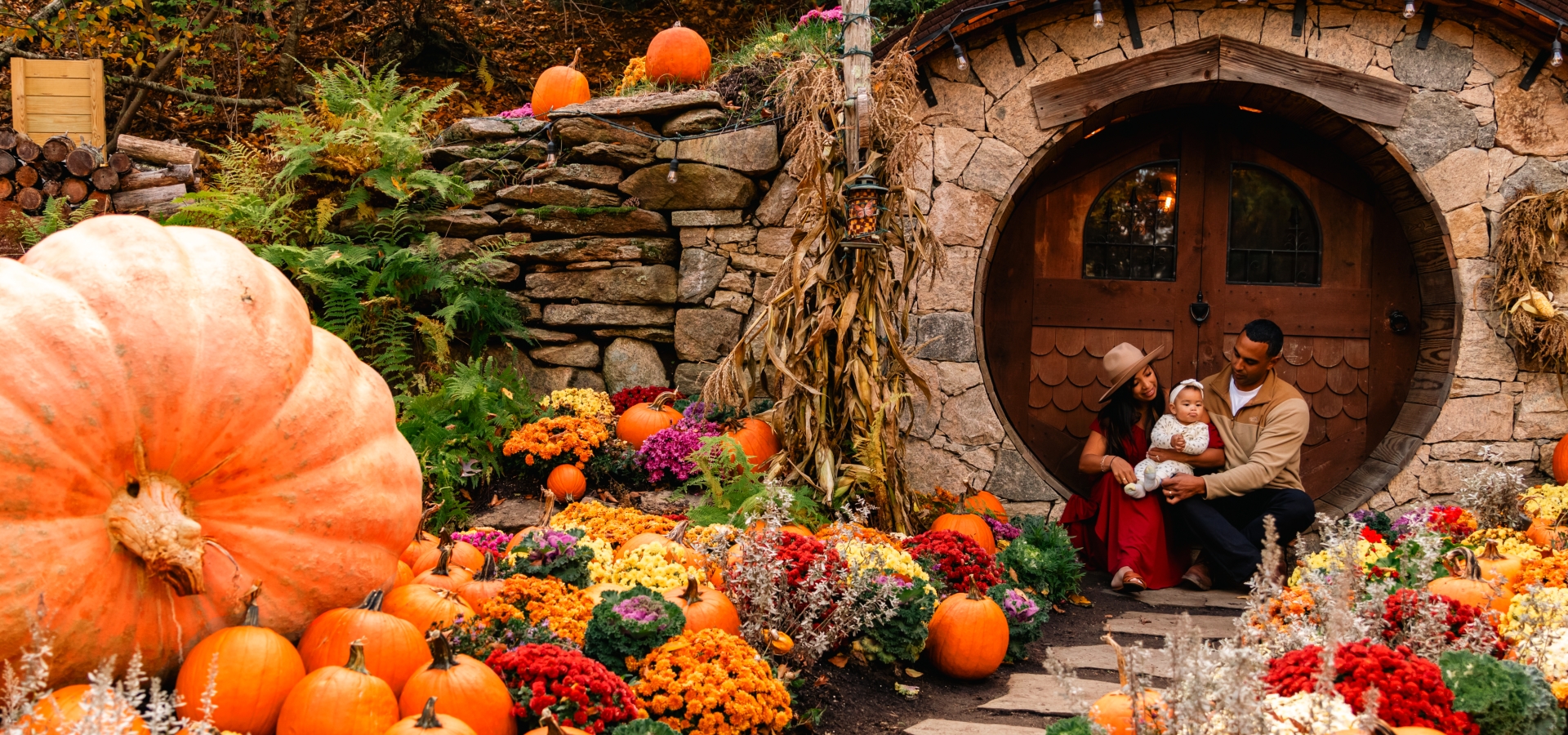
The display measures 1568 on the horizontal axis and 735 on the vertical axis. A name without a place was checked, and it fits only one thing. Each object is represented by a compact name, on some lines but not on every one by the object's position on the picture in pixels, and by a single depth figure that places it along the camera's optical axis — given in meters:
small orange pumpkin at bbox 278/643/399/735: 2.02
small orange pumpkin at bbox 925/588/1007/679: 3.27
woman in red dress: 4.84
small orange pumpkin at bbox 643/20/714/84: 5.97
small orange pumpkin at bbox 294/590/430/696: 2.30
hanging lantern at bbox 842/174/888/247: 4.10
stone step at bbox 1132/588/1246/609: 4.55
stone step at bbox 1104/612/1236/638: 4.04
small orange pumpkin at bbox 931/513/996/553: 4.40
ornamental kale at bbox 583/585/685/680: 2.59
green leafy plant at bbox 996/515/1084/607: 4.22
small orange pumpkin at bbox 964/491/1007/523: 4.92
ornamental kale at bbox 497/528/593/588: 3.03
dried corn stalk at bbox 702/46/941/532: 4.29
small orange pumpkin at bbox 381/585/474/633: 2.62
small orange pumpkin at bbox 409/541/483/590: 2.85
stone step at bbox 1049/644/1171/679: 3.60
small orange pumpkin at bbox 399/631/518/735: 2.16
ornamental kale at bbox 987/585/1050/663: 3.62
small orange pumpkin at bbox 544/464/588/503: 4.70
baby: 4.81
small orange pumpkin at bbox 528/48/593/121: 6.23
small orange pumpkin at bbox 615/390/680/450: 4.96
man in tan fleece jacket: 4.76
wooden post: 4.29
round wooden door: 5.74
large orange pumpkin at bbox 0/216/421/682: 1.96
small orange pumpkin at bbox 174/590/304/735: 2.06
